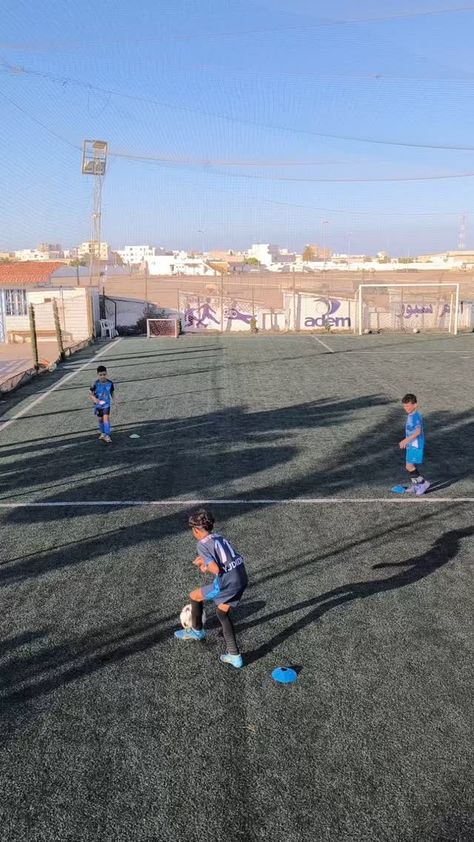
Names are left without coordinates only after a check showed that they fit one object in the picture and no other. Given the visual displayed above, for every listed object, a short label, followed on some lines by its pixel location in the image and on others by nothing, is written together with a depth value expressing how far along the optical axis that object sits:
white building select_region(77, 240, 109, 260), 72.84
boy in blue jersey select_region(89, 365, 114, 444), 14.33
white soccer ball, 6.34
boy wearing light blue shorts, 10.83
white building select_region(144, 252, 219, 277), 129.12
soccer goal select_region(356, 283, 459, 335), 42.22
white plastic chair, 41.91
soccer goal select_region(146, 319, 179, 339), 41.81
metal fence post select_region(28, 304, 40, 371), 25.81
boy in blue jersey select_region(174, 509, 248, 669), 5.80
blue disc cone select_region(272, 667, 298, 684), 5.70
